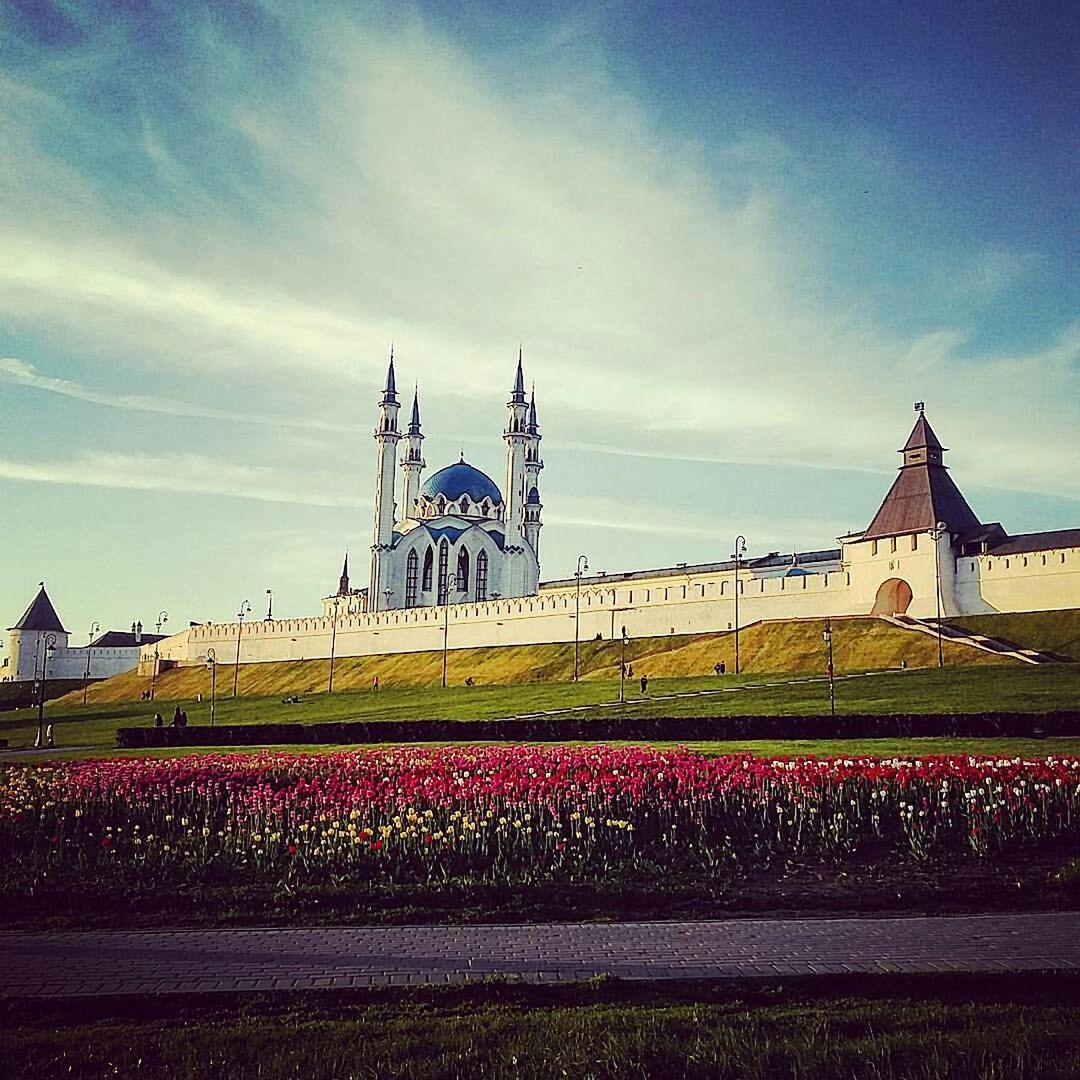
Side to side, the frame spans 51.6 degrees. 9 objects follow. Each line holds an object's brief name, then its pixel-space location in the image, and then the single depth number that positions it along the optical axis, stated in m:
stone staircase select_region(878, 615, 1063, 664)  44.31
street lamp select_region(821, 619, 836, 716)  30.77
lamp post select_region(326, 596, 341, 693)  79.76
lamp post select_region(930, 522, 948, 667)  54.16
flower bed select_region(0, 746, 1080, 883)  11.58
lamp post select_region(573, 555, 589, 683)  67.57
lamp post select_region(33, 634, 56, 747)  38.09
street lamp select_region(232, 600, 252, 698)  80.86
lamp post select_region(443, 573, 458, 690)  71.81
